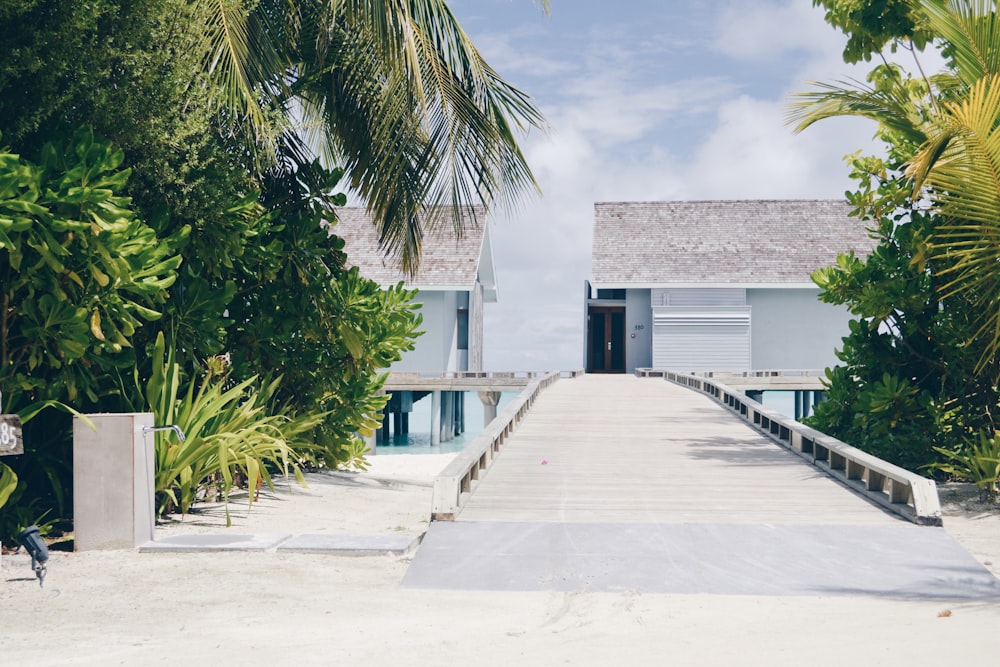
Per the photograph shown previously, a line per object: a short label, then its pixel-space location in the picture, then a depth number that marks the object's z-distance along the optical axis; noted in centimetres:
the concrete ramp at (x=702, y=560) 737
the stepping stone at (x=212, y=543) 847
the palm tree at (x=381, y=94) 1177
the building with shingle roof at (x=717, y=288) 3816
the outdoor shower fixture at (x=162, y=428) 870
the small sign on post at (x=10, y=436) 745
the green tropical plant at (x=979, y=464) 1177
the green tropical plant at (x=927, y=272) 1082
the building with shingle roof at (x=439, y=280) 3700
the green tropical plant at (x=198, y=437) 987
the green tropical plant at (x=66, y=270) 803
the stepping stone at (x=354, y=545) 840
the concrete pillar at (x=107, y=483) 858
